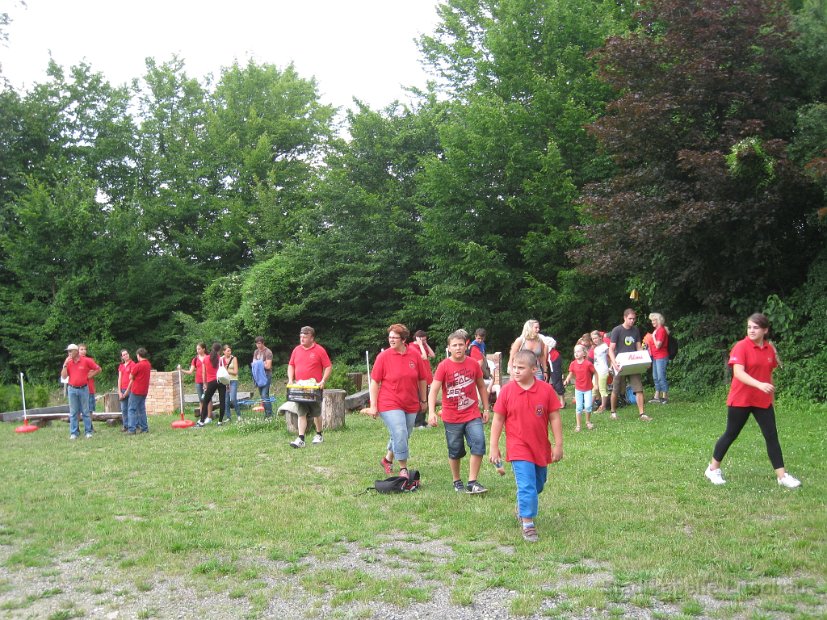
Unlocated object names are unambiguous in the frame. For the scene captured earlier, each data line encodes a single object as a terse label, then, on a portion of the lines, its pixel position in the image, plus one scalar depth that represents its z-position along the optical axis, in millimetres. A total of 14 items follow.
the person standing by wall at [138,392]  15016
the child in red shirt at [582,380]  12523
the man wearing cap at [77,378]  14633
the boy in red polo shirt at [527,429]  6141
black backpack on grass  8117
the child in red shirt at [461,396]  7770
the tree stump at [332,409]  14125
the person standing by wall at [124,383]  15664
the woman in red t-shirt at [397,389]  8383
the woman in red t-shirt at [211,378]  16531
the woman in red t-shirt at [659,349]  14383
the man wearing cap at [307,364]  11758
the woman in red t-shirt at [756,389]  7445
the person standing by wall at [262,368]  17781
